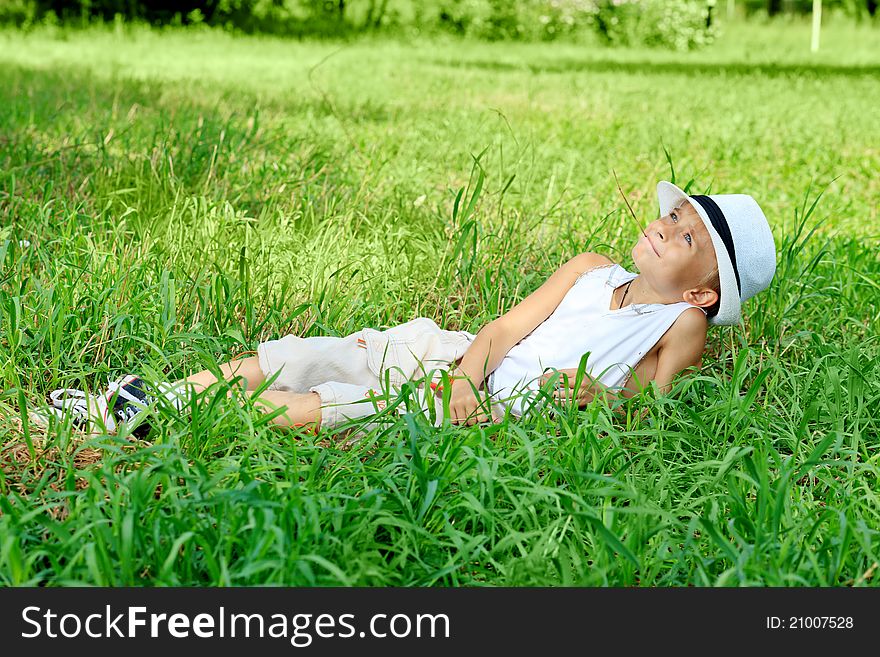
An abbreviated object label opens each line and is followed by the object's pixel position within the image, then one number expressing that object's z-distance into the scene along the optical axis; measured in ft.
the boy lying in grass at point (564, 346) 8.94
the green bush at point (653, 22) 63.21
